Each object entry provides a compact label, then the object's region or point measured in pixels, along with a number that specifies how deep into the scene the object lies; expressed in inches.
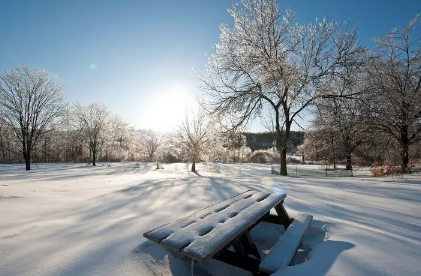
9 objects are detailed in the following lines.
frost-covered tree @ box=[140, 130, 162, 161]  2268.7
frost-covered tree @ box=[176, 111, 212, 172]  907.2
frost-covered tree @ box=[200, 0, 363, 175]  461.4
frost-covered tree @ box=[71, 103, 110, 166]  1279.5
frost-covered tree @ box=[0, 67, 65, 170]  803.4
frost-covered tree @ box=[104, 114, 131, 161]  1495.7
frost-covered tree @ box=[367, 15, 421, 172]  453.1
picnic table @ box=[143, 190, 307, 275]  66.0
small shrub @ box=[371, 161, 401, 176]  470.5
